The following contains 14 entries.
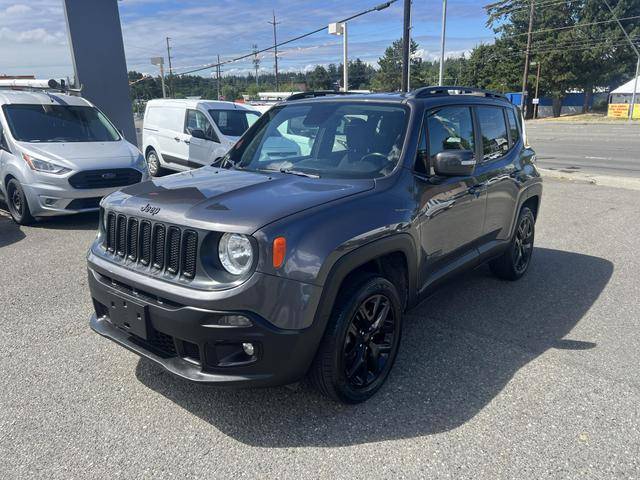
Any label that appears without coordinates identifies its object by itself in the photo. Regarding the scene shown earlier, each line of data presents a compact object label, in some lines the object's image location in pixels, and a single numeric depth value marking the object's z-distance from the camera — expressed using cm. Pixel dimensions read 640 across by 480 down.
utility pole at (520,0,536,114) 4591
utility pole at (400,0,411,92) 1409
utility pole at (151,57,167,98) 2700
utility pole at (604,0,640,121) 4550
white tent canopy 4942
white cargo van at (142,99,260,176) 1135
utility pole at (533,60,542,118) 5541
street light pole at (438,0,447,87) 2137
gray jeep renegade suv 254
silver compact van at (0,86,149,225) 724
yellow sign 4712
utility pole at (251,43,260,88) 6625
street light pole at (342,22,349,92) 1946
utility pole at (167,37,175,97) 6176
